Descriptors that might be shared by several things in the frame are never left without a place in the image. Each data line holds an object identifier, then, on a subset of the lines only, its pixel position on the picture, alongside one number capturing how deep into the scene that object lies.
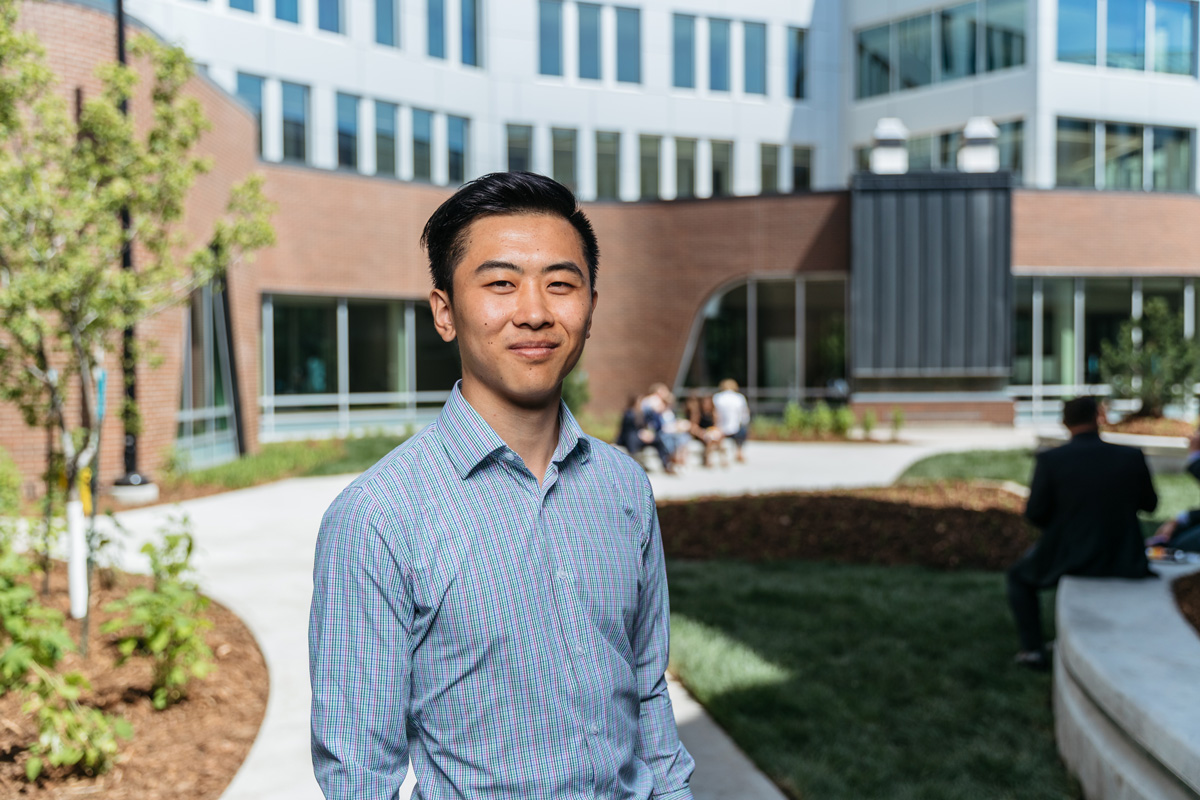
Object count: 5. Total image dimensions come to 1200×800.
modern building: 23.16
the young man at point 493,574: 1.74
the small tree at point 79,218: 6.49
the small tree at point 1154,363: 17.98
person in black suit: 5.95
